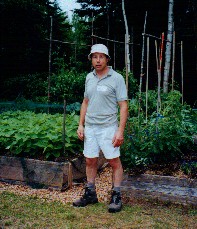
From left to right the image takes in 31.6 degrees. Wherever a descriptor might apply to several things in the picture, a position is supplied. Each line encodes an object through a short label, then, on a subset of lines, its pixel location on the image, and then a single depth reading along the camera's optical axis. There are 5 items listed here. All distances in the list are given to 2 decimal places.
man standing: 3.65
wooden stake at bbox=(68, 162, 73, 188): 4.50
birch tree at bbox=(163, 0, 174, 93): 12.24
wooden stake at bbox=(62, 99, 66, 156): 4.54
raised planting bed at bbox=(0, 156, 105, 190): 4.46
